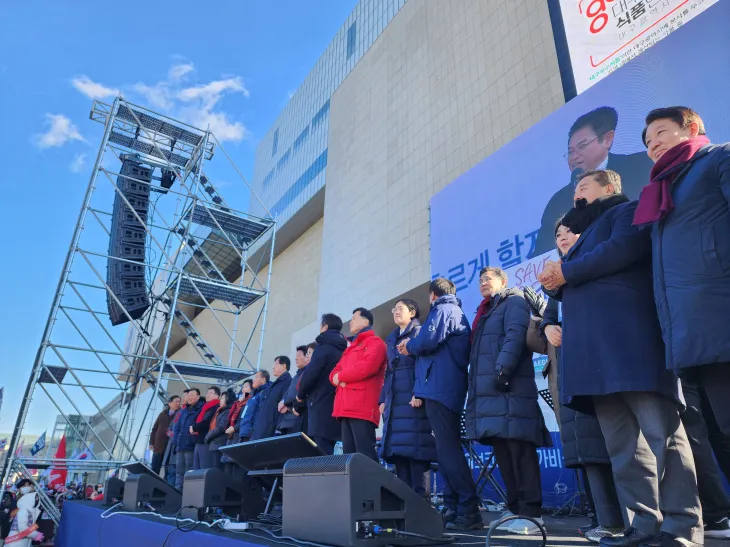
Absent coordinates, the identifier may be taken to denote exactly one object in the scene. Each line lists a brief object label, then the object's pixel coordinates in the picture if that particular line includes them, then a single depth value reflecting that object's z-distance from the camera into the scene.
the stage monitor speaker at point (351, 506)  1.81
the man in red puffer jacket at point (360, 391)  3.21
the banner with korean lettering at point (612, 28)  5.08
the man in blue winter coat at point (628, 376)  1.53
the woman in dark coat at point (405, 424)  3.03
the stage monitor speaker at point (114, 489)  5.27
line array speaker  9.05
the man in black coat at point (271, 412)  4.64
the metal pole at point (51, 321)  6.42
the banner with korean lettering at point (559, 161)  4.27
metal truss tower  7.54
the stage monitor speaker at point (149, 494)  4.06
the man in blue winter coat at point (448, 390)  2.64
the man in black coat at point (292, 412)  4.12
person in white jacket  5.96
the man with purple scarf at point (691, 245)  1.39
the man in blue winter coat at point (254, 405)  4.95
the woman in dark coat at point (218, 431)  5.34
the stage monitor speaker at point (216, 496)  3.11
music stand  2.84
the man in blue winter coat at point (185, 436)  6.20
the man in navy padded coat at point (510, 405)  2.47
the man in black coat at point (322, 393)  3.73
